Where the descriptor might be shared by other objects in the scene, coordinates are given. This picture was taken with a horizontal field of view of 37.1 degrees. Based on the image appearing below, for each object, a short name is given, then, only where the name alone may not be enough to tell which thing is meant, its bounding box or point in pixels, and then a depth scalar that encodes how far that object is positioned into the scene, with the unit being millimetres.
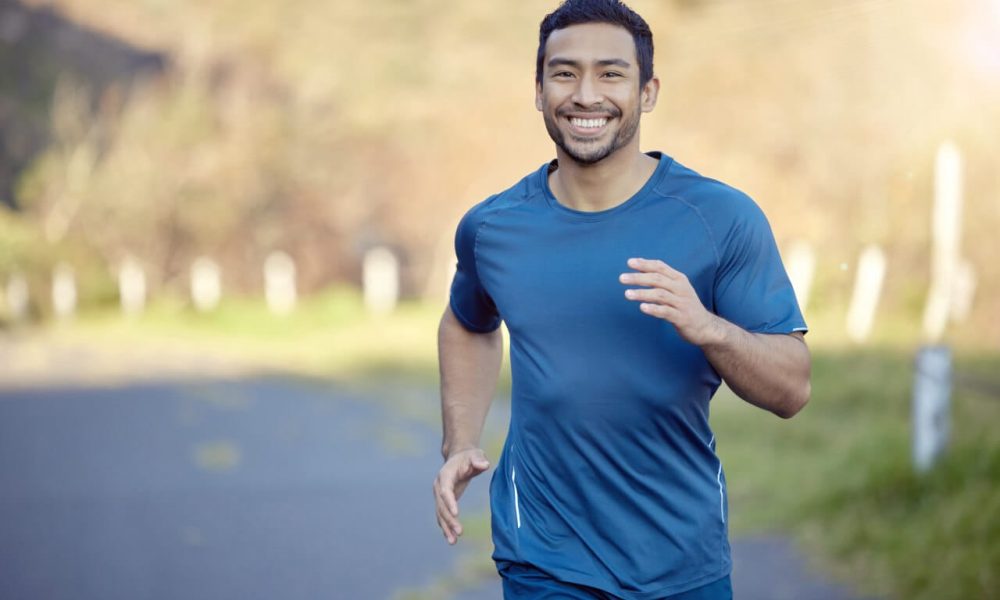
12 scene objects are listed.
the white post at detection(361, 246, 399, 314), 23747
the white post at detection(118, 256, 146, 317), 25014
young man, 3014
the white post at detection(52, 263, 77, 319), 23328
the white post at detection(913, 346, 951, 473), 7066
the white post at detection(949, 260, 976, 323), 12258
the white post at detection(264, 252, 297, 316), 24016
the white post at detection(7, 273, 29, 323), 22094
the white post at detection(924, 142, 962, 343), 10320
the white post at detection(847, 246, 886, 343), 14170
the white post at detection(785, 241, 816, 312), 15156
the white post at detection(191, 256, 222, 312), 25156
